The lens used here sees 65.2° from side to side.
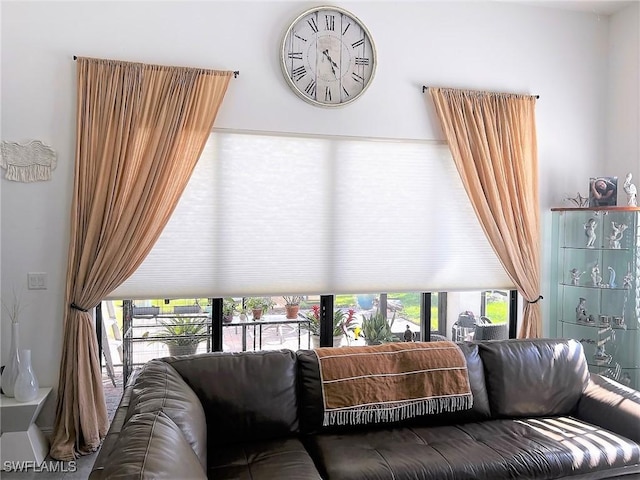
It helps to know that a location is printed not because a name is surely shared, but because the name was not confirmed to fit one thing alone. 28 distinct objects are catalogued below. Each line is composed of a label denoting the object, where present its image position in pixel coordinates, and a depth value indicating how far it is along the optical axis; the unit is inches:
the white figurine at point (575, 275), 160.2
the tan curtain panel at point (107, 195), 130.1
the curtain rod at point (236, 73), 139.4
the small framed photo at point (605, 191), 154.2
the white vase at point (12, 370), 123.4
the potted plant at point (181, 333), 146.3
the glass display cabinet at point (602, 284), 150.0
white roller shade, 139.6
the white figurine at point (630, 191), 151.6
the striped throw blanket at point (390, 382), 105.7
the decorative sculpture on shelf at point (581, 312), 159.5
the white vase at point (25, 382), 122.5
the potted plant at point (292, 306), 152.9
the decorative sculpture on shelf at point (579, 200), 163.2
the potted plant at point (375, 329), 160.1
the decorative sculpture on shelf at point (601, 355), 155.5
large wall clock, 143.8
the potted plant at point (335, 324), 155.7
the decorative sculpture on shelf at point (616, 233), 150.6
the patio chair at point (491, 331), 167.2
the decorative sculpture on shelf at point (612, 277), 153.4
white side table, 120.0
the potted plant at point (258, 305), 151.3
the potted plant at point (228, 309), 148.7
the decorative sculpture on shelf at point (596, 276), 156.0
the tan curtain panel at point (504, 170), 153.4
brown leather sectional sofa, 88.5
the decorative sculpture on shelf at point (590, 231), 155.1
